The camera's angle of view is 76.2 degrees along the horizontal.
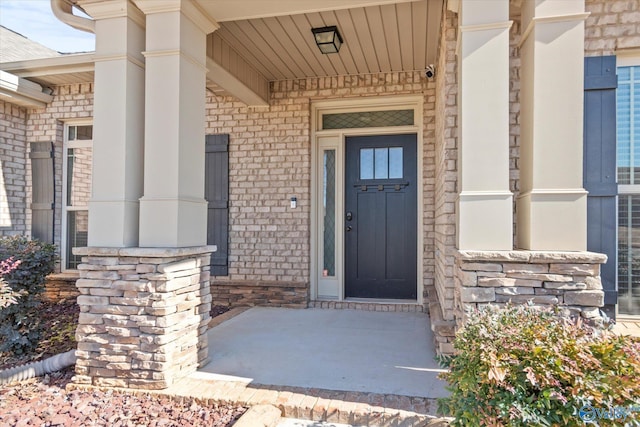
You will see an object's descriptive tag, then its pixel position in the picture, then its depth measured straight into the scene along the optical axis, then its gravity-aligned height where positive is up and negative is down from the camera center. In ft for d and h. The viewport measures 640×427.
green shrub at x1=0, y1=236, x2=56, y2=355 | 11.12 -2.30
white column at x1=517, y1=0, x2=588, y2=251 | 7.43 +1.63
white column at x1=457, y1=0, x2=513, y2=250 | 7.70 +1.65
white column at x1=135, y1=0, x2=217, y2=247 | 8.98 +1.95
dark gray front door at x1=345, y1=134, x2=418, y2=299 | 15.89 -0.02
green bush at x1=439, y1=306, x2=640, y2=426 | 4.69 -1.92
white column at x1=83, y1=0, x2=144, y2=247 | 9.16 +1.90
